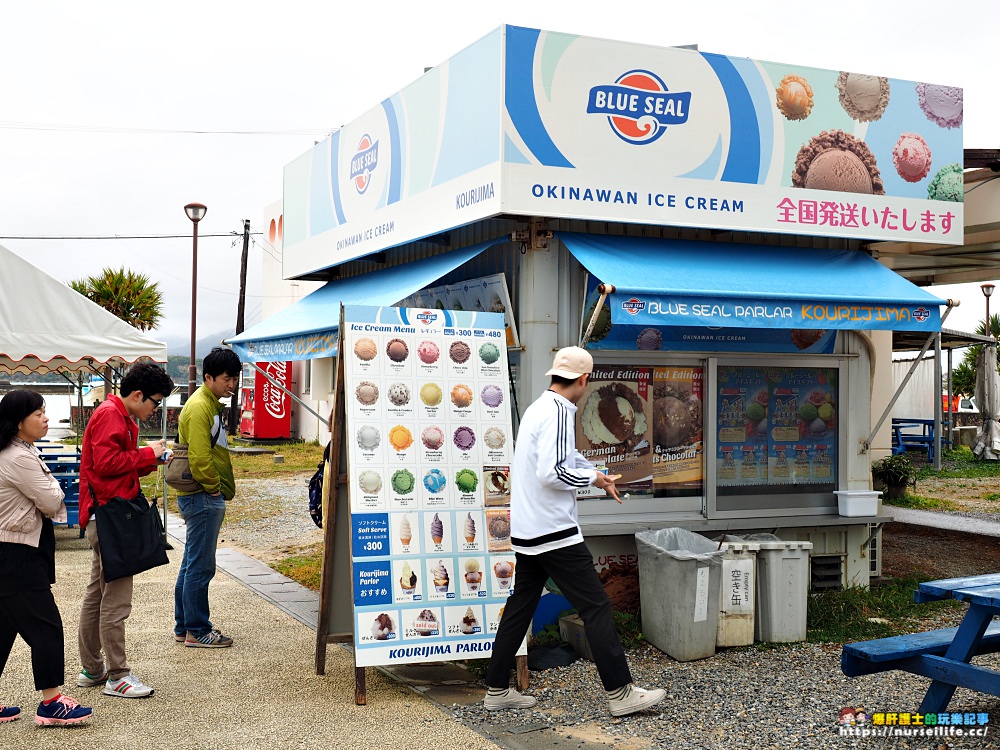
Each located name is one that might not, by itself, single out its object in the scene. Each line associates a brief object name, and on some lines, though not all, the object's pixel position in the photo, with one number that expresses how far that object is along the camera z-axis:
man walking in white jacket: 5.23
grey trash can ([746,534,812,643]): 6.90
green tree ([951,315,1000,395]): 29.77
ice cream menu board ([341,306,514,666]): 5.75
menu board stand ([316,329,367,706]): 6.01
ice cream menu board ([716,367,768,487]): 7.91
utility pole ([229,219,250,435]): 32.53
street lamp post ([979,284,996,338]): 32.31
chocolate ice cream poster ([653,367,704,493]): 7.60
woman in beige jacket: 4.95
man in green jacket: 6.48
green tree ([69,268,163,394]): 31.58
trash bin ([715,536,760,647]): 6.72
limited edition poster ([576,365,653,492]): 7.36
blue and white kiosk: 6.73
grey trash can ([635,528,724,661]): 6.47
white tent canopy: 10.09
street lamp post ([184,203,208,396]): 22.97
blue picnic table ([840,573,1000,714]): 4.80
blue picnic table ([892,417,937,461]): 22.76
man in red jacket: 5.50
